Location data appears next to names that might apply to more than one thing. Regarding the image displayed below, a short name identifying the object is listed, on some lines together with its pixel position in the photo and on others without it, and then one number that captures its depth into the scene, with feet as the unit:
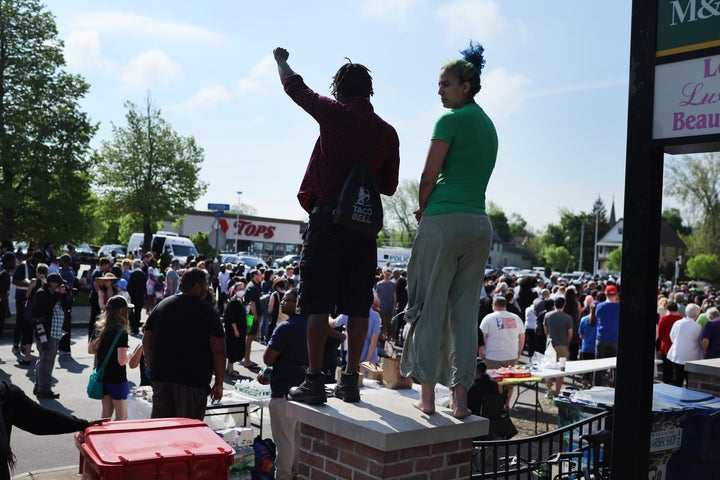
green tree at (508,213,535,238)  494.18
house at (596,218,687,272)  297.55
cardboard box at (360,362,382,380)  28.09
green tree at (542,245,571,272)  315.58
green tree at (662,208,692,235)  355.56
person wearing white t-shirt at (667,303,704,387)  39.27
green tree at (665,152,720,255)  180.86
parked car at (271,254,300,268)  141.59
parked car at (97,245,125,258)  142.36
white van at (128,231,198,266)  113.09
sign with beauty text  12.05
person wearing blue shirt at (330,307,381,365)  36.94
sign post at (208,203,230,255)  78.07
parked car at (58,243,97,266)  144.15
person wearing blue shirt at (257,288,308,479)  22.85
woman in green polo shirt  11.46
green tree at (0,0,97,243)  93.76
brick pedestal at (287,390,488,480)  10.14
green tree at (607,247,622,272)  271.08
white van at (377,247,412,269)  150.41
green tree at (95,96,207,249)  146.41
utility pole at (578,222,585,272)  303.52
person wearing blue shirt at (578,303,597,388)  44.09
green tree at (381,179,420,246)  278.81
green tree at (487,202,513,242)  427.74
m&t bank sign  12.09
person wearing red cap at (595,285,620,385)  41.42
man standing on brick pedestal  11.59
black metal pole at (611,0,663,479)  12.68
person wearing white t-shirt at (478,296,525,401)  36.14
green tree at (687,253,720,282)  199.52
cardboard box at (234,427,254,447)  22.53
